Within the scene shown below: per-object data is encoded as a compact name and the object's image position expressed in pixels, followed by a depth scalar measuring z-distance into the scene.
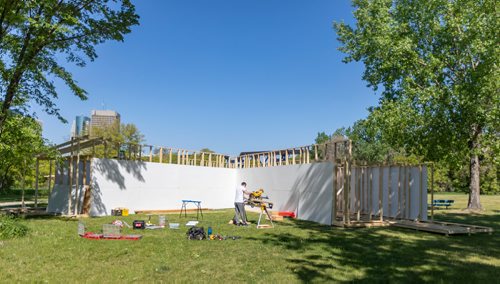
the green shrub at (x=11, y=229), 9.32
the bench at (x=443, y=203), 21.98
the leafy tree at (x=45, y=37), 11.66
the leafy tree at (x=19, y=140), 12.17
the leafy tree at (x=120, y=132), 40.47
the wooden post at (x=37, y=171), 16.50
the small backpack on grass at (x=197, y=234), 9.53
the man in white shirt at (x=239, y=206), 12.90
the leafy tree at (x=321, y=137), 60.48
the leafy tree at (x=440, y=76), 15.92
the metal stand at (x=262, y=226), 12.07
